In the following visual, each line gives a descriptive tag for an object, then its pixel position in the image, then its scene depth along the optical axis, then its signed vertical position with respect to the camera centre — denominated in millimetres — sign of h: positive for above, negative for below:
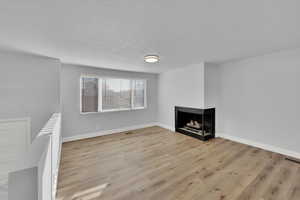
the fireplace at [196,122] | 3773 -781
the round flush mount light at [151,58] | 2705 +849
